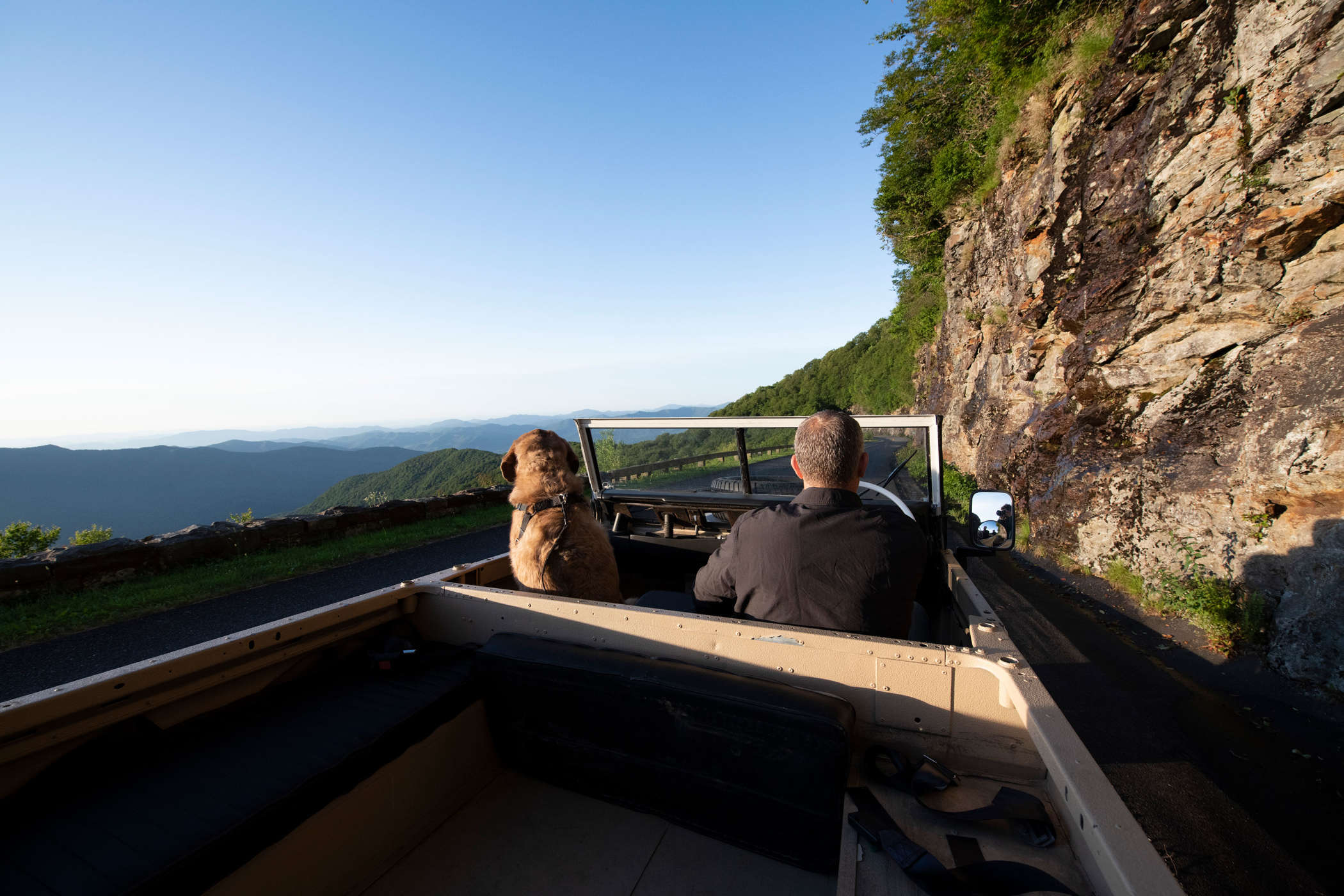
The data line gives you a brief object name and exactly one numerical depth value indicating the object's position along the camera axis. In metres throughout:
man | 2.06
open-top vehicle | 1.37
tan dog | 2.85
